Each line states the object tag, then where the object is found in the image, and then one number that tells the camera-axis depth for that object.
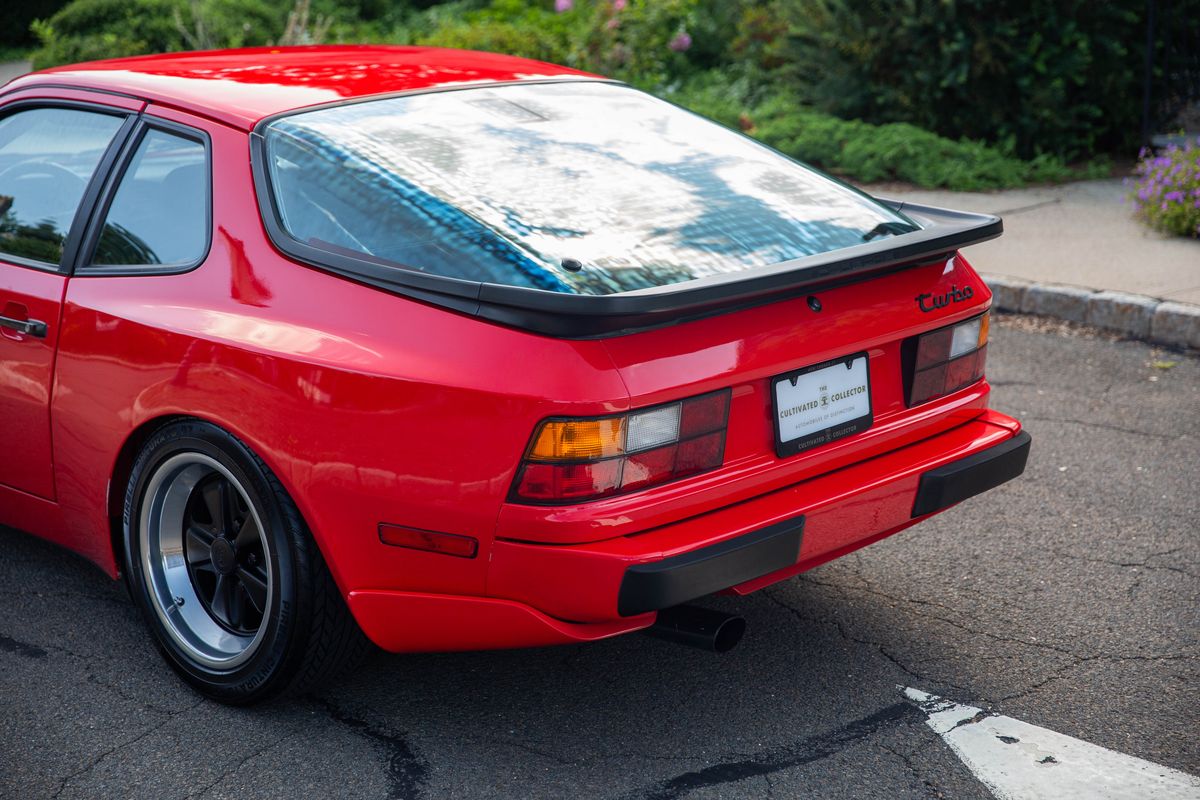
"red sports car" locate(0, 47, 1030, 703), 2.50
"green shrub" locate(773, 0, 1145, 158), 9.24
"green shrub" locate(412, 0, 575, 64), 12.15
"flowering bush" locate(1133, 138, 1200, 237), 7.20
